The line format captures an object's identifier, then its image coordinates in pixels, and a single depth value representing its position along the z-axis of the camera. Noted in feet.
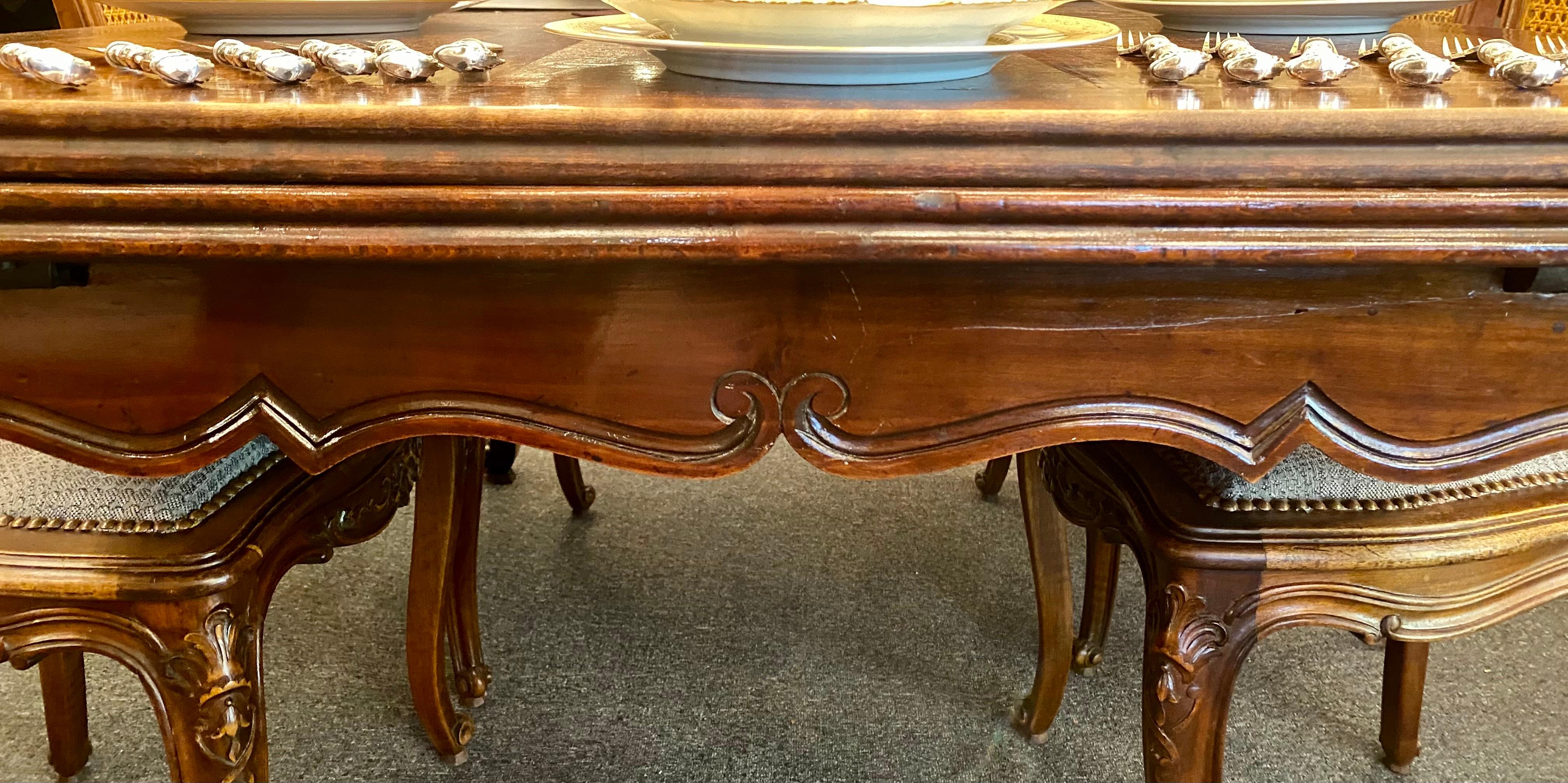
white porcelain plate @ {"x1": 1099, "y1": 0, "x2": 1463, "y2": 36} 2.27
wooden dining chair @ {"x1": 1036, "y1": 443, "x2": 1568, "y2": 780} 2.04
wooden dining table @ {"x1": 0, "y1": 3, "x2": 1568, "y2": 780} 1.38
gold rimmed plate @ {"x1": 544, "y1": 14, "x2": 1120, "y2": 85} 1.53
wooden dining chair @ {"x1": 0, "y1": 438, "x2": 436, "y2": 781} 1.95
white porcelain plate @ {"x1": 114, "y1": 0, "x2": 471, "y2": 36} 2.10
